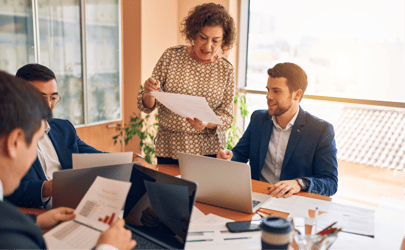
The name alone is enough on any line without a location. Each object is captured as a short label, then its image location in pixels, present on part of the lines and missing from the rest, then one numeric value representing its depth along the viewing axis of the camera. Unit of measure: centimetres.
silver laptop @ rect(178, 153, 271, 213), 138
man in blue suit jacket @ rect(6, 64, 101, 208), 143
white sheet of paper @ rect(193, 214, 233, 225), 134
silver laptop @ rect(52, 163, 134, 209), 132
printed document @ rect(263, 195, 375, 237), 131
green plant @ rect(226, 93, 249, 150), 355
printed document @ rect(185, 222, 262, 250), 115
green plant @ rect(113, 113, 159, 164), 355
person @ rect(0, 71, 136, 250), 77
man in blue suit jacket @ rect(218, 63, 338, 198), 179
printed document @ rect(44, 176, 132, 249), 109
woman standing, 209
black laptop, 106
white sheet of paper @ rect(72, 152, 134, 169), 144
